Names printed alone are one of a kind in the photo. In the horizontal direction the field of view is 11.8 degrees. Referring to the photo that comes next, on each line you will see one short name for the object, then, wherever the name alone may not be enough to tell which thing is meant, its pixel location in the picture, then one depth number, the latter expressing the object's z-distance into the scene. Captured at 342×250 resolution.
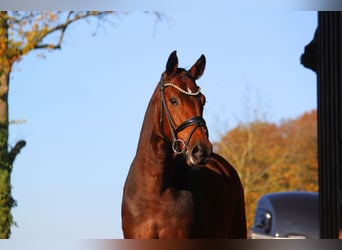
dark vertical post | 16.41
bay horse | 10.25
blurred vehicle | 15.35
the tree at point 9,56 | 21.29
